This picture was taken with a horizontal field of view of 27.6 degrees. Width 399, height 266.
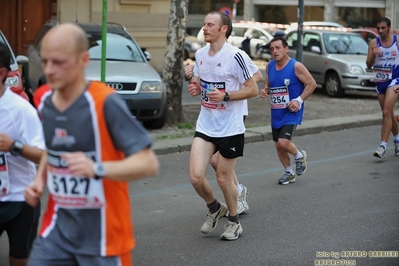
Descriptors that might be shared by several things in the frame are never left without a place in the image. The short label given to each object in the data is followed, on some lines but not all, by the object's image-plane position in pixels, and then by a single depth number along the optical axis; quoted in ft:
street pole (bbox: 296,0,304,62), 59.11
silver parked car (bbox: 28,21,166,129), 44.06
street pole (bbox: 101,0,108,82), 37.58
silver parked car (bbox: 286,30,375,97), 67.92
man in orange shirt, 11.92
